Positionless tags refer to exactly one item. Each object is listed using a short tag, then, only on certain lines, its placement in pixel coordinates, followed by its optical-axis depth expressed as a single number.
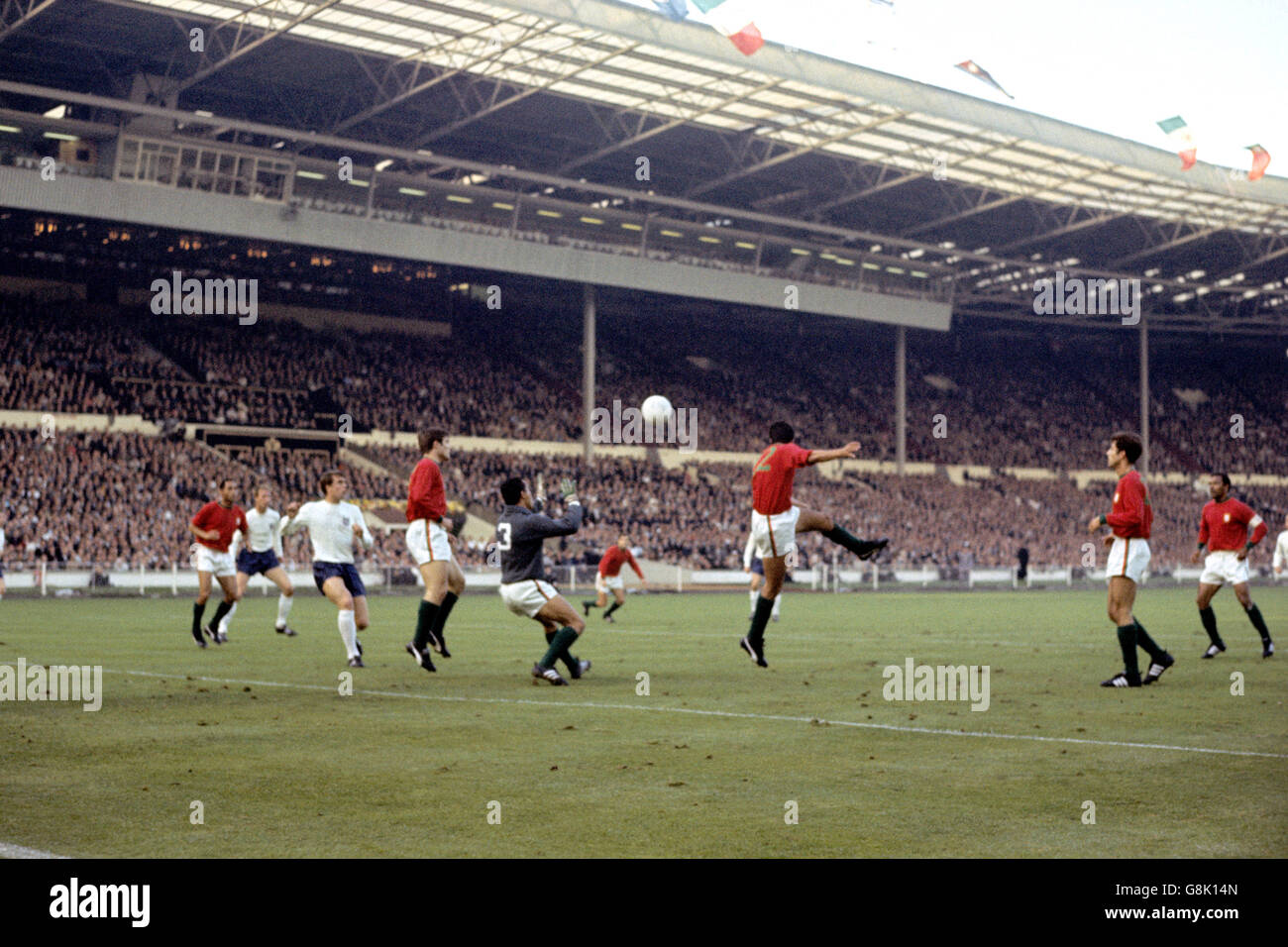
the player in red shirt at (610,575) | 28.53
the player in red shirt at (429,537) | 14.73
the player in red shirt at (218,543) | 20.12
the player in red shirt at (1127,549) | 13.71
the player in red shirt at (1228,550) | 17.89
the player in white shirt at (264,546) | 21.94
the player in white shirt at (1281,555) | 20.86
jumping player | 14.51
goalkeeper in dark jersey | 13.87
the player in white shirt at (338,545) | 15.98
